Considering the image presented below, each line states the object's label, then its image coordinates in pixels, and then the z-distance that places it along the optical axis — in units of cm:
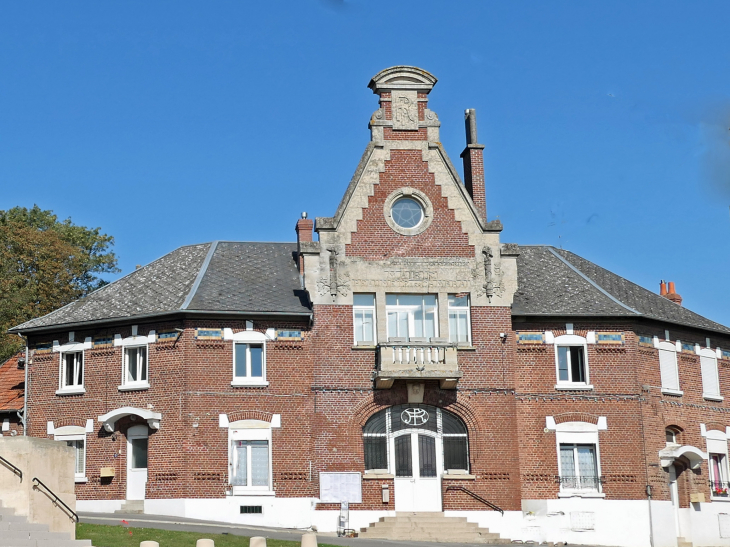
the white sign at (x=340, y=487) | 3728
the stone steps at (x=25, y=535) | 2552
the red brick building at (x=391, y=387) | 3756
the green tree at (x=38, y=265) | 5291
